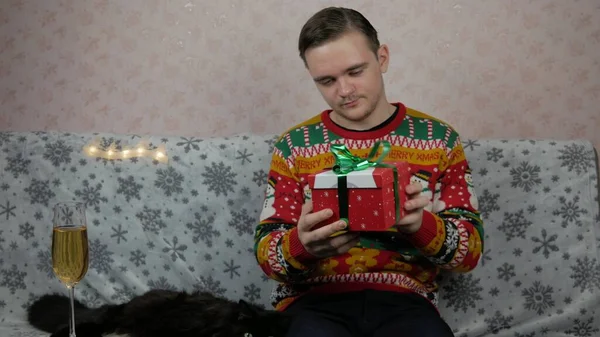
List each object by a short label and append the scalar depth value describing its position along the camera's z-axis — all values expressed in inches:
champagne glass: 53.8
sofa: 77.9
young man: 59.1
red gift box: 48.9
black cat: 63.7
